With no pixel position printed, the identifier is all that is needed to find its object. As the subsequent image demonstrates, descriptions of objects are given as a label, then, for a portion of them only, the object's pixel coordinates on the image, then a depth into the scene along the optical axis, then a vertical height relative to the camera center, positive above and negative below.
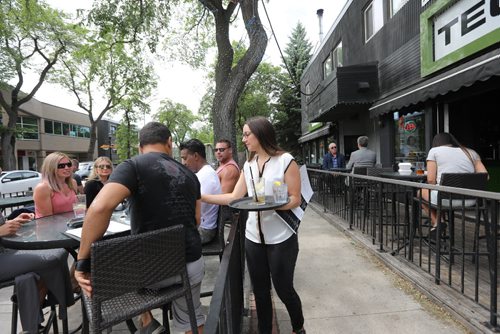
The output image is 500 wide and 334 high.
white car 16.69 -0.91
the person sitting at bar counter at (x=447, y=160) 4.35 -0.06
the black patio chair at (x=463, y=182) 3.88 -0.31
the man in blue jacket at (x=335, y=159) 10.45 -0.05
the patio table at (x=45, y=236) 2.70 -0.63
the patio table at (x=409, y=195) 4.16 -0.57
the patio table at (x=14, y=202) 5.69 -0.69
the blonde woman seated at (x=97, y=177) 4.58 -0.22
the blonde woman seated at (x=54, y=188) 3.74 -0.29
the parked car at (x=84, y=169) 23.32 -0.51
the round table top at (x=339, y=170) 9.19 -0.35
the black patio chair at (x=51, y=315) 2.76 -1.31
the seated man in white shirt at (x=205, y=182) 3.67 -0.24
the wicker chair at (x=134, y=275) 1.89 -0.69
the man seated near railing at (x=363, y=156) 7.68 +0.02
